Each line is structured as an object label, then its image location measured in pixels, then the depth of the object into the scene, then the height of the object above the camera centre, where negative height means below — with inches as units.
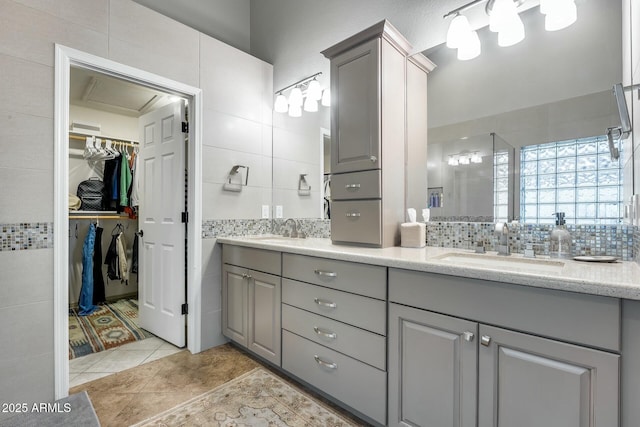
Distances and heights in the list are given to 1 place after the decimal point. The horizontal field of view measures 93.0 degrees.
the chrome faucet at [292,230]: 101.5 -5.8
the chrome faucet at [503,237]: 57.9 -4.4
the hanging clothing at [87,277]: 130.6 -28.6
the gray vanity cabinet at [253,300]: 75.2 -24.0
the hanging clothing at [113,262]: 142.9 -23.7
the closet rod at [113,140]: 136.0 +34.5
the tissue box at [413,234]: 68.2 -4.8
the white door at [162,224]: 93.8 -3.8
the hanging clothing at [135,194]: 144.0 +8.5
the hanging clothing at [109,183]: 141.6 +13.5
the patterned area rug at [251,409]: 60.6 -41.8
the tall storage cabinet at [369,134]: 68.9 +18.8
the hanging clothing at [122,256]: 143.3 -20.9
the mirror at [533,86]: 52.1 +25.4
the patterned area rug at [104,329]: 96.0 -42.6
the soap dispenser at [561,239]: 53.8 -4.4
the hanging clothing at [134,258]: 148.6 -22.7
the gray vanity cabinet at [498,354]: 34.5 -18.7
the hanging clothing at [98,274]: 140.3 -29.0
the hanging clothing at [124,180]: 141.9 +15.0
